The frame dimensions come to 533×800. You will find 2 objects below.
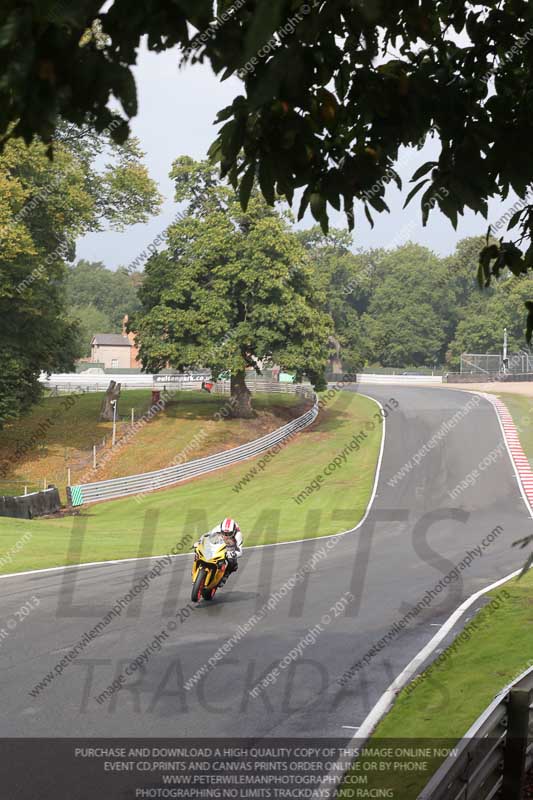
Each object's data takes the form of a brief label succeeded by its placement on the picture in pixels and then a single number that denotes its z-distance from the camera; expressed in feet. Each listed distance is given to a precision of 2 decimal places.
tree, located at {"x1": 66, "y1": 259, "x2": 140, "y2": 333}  578.25
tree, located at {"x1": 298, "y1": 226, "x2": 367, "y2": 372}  285.84
